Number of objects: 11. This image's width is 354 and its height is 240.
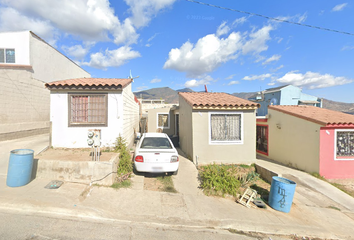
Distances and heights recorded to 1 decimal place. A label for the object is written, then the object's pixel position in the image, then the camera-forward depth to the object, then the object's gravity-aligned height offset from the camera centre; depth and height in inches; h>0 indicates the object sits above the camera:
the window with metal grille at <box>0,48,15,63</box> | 393.1 +146.2
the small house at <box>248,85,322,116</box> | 764.0 +99.2
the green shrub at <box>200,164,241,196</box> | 203.5 -84.2
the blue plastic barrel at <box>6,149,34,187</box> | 162.7 -54.5
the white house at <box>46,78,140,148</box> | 251.3 +8.7
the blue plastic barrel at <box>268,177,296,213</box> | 175.8 -85.0
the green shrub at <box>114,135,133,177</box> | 211.1 -61.7
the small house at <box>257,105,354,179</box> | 287.1 -43.3
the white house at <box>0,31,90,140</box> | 341.7 +77.3
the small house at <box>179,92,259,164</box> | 280.2 -23.9
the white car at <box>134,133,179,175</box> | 203.2 -54.2
